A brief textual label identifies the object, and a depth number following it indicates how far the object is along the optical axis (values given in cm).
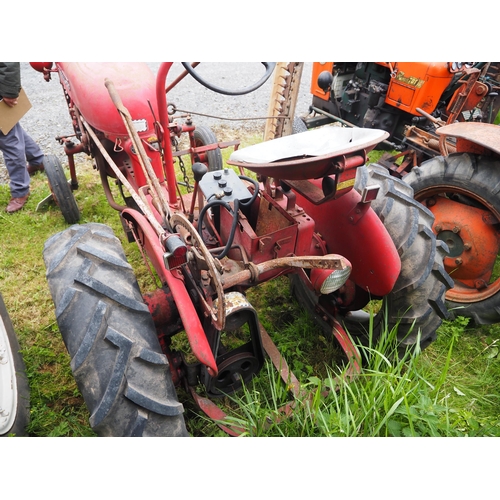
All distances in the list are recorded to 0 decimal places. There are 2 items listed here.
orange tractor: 245
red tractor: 131
